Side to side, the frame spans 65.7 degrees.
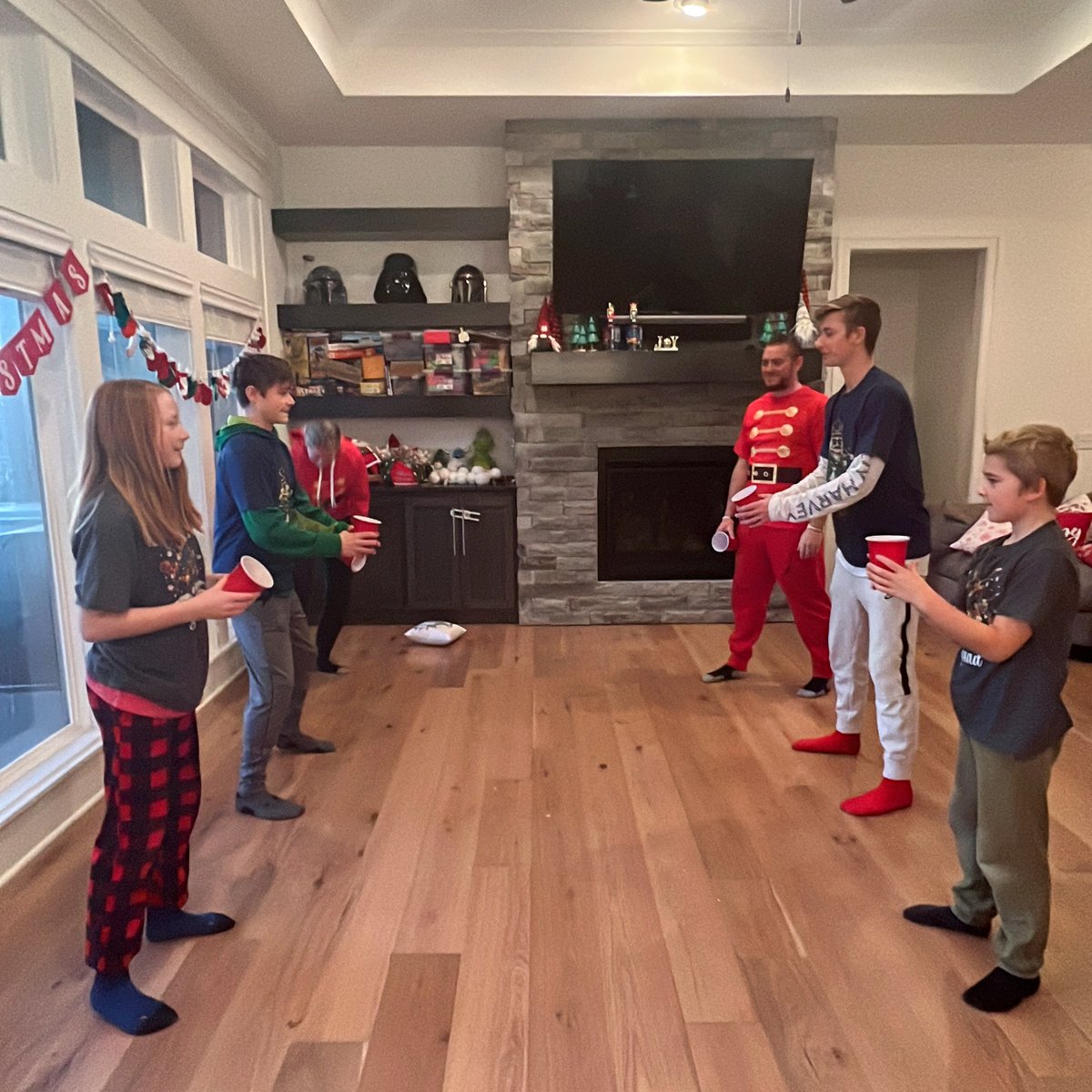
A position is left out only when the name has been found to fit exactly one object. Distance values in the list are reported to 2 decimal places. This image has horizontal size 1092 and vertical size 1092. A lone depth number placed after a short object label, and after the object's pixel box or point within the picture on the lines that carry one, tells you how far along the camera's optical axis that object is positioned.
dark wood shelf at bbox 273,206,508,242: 4.64
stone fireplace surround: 4.48
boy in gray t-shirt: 1.59
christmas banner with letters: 2.25
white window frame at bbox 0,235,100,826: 2.46
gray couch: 4.65
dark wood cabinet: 4.75
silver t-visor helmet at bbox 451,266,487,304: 4.80
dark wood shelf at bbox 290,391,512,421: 4.83
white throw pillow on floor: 4.46
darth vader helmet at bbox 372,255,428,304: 4.79
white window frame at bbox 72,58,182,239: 3.24
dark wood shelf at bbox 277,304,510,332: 4.70
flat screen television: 4.42
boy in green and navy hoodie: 2.38
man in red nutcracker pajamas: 3.47
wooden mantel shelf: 4.51
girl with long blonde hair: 1.59
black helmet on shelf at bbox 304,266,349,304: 4.82
